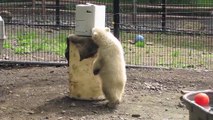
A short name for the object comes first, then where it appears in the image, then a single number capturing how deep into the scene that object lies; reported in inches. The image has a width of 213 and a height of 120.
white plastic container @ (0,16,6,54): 255.7
